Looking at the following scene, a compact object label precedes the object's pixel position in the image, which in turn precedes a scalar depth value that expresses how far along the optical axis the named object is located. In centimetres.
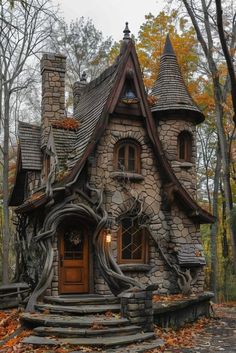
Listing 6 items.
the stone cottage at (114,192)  1170
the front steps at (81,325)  868
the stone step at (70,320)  920
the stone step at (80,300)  1061
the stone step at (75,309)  998
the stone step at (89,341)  844
